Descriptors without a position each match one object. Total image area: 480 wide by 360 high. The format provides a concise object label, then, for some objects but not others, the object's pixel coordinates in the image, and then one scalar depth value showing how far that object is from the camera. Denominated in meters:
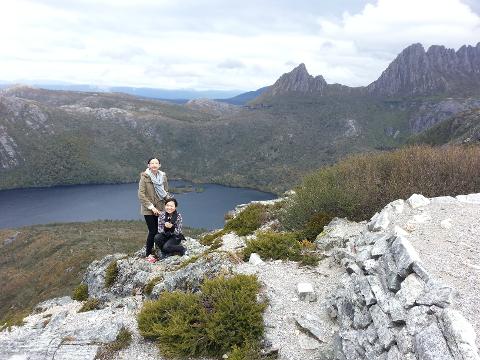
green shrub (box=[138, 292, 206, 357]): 9.12
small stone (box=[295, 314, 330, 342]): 8.72
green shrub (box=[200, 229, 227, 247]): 18.03
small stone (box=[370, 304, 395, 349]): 6.58
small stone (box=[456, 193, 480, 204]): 11.44
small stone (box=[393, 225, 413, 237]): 9.07
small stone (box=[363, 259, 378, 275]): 8.44
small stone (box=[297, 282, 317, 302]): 9.99
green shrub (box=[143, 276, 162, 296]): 12.99
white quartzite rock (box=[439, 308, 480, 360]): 5.44
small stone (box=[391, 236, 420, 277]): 7.49
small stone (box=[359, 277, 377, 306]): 7.67
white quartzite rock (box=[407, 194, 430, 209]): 11.45
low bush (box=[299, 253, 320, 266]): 11.90
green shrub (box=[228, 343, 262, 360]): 8.36
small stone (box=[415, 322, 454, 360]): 5.64
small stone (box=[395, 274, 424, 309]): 6.79
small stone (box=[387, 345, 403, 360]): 6.23
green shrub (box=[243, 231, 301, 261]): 12.44
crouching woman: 14.07
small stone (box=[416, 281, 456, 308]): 6.37
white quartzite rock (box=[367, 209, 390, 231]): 10.80
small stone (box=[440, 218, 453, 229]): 9.88
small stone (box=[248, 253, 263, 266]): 12.26
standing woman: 14.32
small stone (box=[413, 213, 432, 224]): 10.41
